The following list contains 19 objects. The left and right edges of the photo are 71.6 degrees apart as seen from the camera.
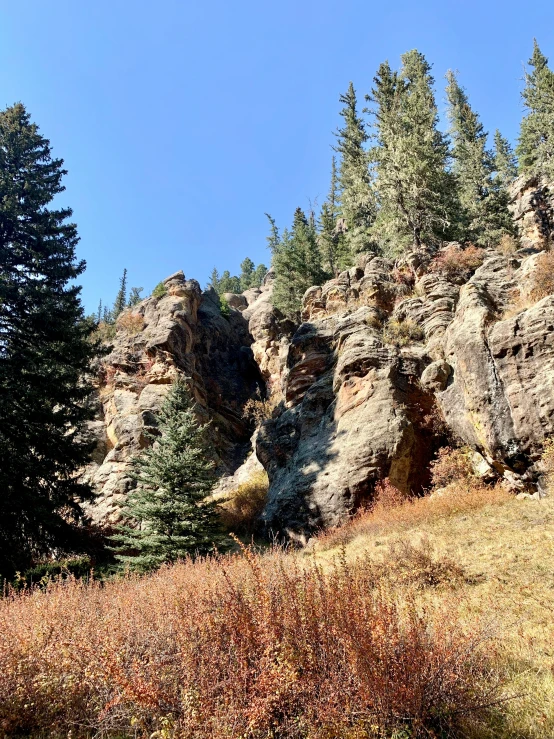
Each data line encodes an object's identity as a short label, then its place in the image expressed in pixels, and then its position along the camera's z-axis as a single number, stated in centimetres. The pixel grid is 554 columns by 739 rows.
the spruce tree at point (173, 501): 1372
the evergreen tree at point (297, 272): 3847
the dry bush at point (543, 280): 1288
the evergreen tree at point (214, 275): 9250
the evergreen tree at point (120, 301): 7291
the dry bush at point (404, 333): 1833
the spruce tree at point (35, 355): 1305
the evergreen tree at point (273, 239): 7454
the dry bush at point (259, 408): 3197
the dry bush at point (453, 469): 1344
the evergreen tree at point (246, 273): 8439
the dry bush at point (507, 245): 2114
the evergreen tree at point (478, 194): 2794
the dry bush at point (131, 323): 3512
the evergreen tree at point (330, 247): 3881
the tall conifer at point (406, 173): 2464
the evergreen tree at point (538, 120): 3063
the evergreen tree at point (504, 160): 4534
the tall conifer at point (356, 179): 2869
